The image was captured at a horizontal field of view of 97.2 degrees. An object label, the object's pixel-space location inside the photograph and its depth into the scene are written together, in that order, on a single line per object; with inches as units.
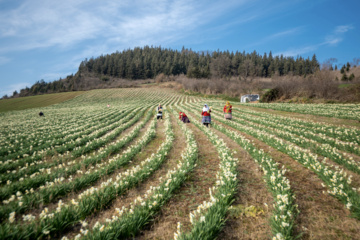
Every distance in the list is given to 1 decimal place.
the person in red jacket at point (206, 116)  558.9
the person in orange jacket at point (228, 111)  689.5
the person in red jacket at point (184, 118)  700.8
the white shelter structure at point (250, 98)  1955.0
